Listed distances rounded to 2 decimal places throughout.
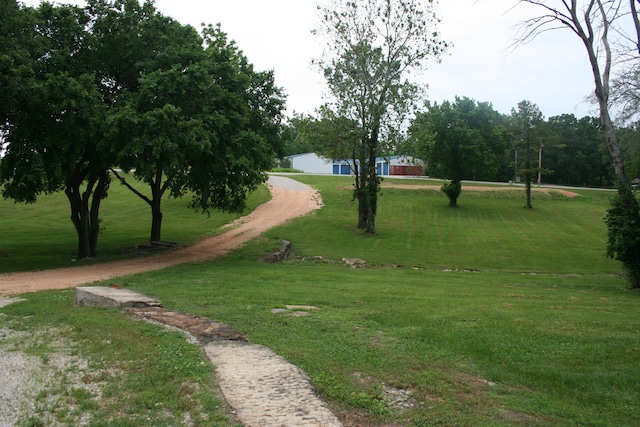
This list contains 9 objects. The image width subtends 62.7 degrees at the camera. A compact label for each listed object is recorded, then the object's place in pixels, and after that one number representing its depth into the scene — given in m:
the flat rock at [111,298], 10.48
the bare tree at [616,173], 17.08
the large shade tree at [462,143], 48.00
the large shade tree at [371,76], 31.80
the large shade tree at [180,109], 18.86
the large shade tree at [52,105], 18.28
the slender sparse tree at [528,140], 49.94
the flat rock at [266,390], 5.06
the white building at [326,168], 92.81
